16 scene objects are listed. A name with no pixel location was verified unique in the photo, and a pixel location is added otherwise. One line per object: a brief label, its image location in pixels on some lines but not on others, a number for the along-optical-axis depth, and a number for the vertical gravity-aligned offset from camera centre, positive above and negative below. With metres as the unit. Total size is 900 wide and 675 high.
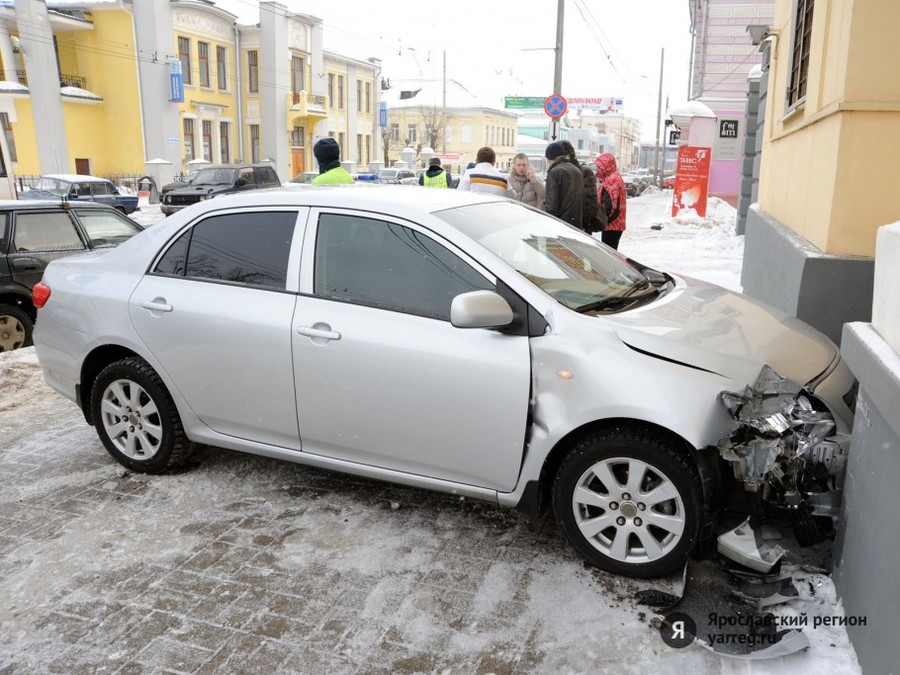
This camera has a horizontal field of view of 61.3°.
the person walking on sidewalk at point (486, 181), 7.70 -0.18
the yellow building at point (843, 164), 4.77 +0.01
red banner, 21.52 -0.43
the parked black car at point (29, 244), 7.54 -0.85
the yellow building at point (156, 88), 32.12 +3.51
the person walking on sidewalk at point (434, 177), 9.64 -0.18
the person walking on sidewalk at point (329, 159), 6.87 +0.03
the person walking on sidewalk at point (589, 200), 8.28 -0.39
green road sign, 38.26 +3.19
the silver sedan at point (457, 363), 3.18 -0.91
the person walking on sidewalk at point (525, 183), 8.05 -0.21
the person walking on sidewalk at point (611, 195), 8.67 -0.35
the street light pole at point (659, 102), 48.69 +3.87
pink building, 31.77 +4.61
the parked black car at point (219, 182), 21.83 -0.59
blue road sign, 16.06 +1.21
